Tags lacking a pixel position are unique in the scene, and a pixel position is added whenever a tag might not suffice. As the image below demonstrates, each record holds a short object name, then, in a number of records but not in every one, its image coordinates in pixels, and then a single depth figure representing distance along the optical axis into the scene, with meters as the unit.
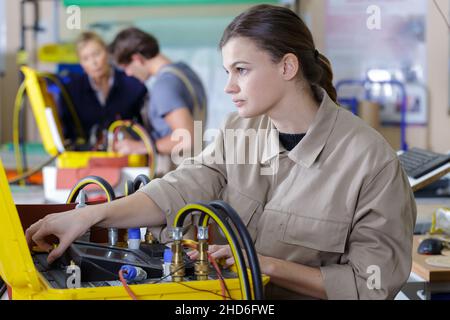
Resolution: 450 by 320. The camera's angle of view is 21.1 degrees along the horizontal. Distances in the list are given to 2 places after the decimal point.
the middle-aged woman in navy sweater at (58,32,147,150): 5.26
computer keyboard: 3.62
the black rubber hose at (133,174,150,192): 2.95
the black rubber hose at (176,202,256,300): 2.09
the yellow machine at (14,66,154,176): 4.42
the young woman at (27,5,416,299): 2.73
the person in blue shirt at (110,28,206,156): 4.62
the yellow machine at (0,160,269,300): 2.20
